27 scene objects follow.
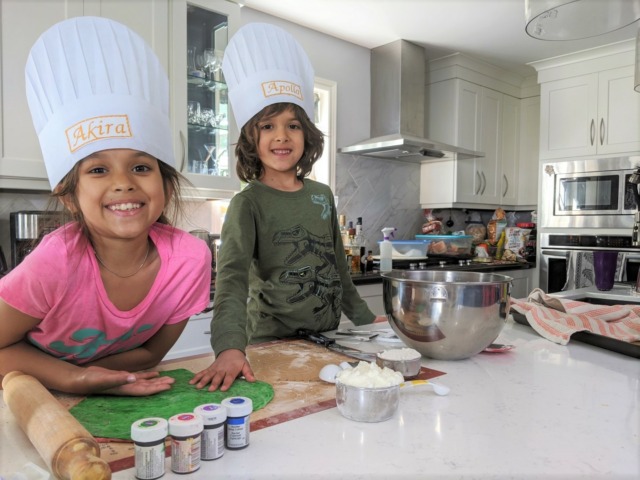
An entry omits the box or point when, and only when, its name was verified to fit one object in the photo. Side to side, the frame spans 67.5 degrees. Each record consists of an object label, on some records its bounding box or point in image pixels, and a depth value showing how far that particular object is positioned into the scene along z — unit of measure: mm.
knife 913
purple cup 1786
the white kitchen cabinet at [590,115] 3156
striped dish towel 1096
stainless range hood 3098
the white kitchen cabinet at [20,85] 1808
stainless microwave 3137
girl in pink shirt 781
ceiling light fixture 1317
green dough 608
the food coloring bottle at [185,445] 504
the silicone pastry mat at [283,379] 562
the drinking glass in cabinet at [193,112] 2338
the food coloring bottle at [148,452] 488
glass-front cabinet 2232
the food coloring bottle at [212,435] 530
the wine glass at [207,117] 2399
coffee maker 1877
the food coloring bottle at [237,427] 554
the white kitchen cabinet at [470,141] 3482
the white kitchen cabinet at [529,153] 3967
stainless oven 3082
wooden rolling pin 431
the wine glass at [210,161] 2398
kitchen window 3074
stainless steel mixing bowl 850
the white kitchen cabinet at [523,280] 3467
